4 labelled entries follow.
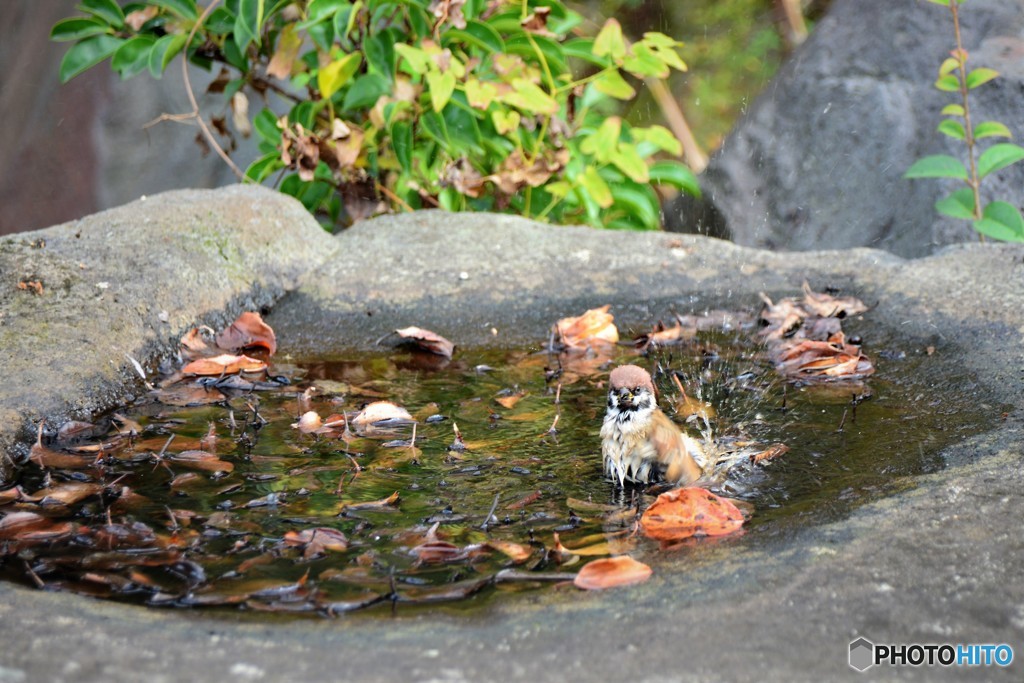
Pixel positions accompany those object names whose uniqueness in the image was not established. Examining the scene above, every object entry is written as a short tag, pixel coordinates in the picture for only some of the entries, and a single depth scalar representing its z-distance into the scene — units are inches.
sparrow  227.1
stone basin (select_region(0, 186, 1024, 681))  138.3
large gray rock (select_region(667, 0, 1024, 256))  483.8
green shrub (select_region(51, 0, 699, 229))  431.5
